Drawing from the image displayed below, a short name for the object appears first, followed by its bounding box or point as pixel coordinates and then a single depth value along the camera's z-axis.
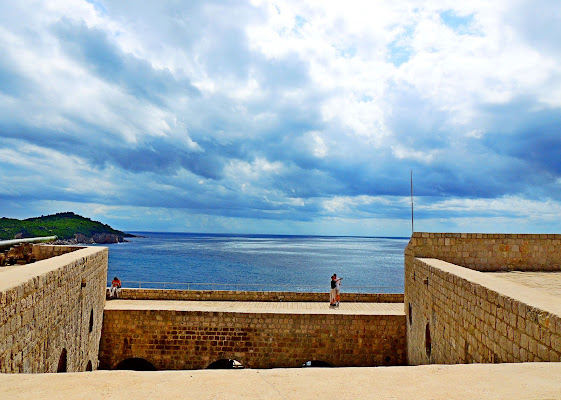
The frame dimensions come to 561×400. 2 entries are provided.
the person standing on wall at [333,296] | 16.81
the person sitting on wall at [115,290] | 17.86
